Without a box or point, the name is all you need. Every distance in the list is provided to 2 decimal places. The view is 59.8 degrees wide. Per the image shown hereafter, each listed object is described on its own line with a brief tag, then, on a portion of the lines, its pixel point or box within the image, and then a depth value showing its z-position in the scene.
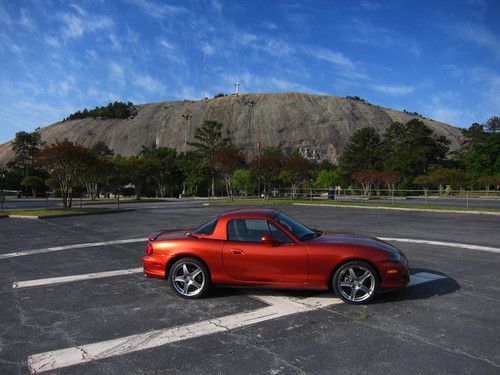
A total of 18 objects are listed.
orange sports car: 6.03
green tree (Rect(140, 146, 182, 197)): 68.19
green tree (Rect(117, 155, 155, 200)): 53.11
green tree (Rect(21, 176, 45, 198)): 63.72
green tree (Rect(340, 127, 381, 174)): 73.81
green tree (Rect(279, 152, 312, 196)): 45.66
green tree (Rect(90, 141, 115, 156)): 93.81
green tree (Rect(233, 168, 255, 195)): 67.12
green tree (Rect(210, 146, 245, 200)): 43.80
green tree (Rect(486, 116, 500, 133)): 97.44
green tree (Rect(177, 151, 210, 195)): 71.75
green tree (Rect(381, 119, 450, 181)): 67.88
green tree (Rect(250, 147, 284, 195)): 45.44
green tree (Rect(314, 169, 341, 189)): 71.01
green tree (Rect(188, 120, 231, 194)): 77.75
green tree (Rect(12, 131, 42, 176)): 89.56
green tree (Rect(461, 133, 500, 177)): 65.62
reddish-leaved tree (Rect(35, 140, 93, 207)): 28.17
